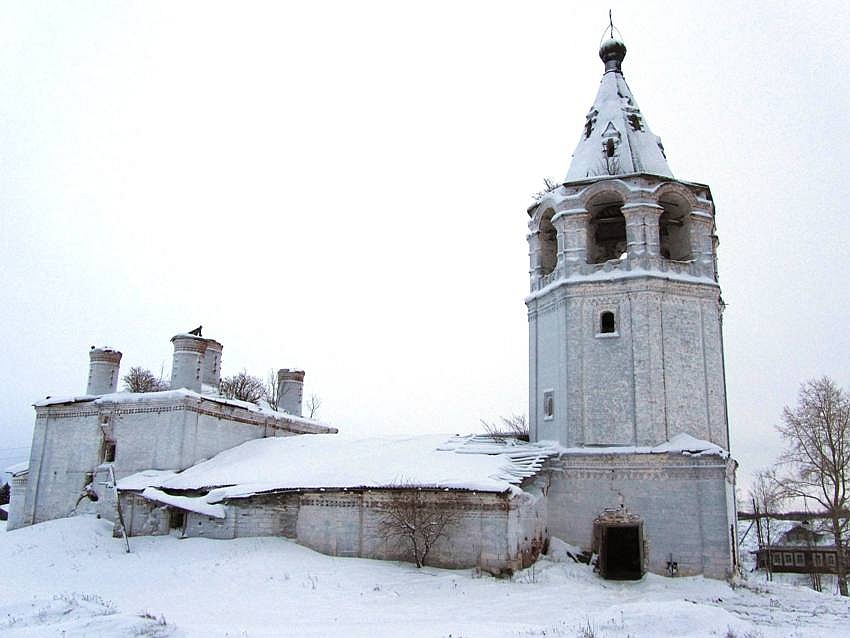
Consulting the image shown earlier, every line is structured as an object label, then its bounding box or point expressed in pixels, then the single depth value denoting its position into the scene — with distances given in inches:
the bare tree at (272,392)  1832.2
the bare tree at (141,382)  1786.4
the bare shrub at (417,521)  671.1
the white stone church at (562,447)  702.5
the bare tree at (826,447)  926.4
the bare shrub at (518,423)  1669.9
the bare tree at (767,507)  976.3
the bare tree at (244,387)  1732.3
